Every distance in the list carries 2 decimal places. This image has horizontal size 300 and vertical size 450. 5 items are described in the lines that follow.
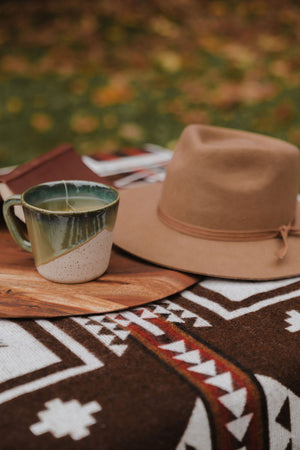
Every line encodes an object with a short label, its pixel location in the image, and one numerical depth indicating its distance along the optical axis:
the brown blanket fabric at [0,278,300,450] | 0.91
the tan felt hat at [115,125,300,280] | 1.13
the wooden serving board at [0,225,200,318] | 1.02
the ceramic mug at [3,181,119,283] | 1.02
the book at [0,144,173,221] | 1.16
